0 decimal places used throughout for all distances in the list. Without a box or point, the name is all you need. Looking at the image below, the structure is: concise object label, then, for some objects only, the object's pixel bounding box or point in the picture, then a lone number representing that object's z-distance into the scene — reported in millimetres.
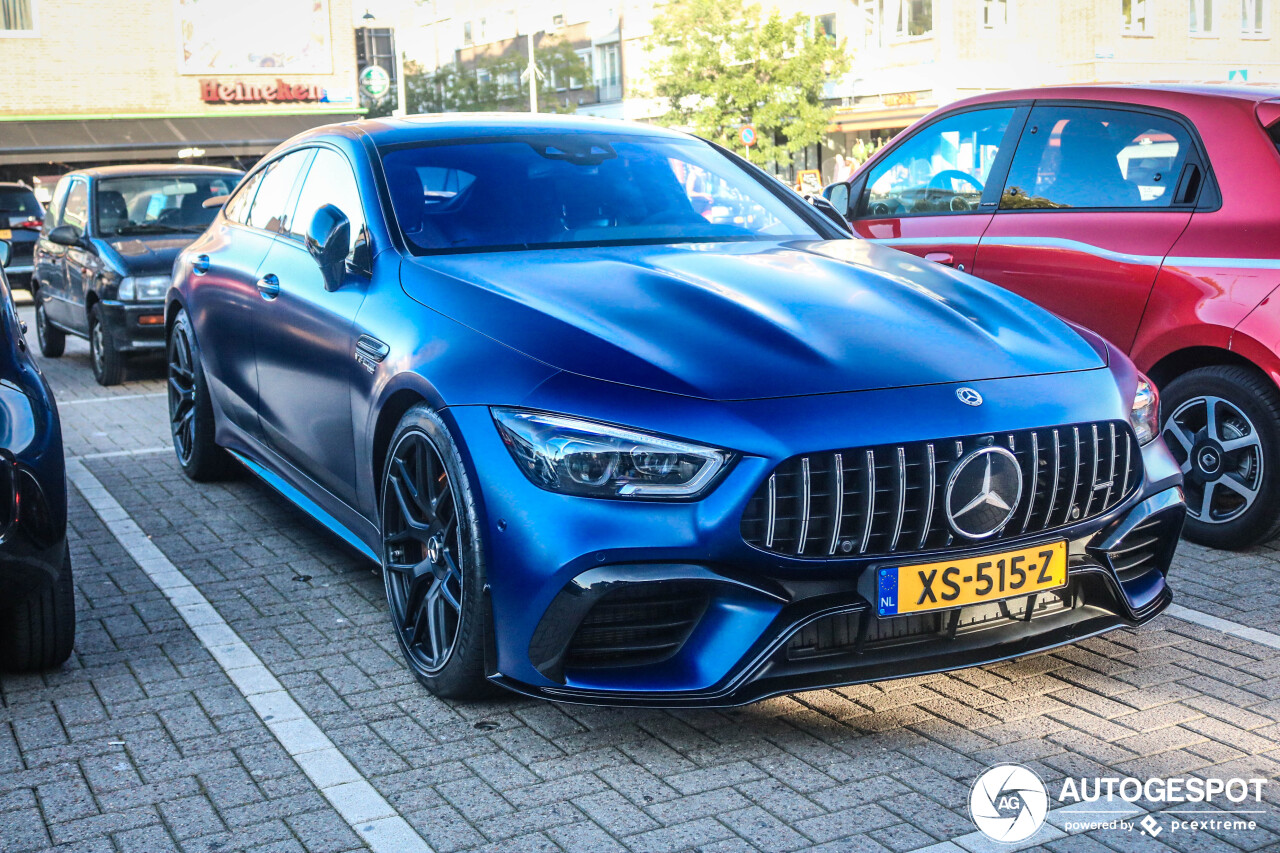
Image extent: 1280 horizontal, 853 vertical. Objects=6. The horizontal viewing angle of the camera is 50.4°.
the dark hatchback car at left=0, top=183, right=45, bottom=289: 17453
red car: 5262
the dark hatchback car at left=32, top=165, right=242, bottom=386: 10539
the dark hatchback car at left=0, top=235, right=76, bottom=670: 3791
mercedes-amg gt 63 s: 3268
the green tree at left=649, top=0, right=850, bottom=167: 44781
